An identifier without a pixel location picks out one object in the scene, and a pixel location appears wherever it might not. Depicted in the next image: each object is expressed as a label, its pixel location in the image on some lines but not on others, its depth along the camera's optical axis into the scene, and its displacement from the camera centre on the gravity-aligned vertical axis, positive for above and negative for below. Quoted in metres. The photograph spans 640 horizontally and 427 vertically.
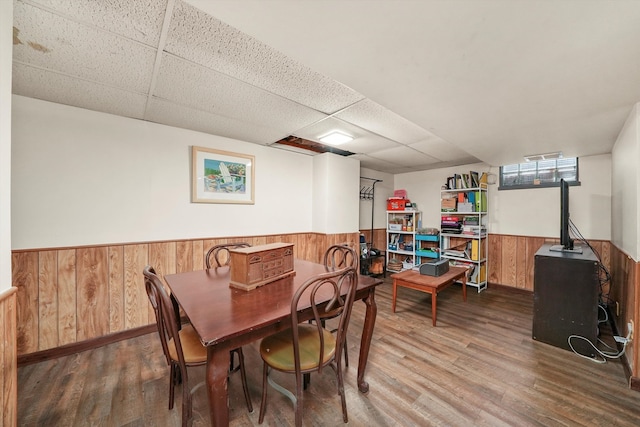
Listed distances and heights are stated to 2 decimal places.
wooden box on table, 1.59 -0.36
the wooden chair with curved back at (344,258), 1.95 -0.39
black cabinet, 2.20 -0.82
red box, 4.89 +0.19
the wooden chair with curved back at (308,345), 1.26 -0.82
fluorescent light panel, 2.88 +0.94
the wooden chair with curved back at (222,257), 2.87 -0.55
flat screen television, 2.59 -0.11
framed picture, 2.89 +0.47
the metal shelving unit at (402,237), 4.78 -0.51
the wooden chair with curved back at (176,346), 1.20 -0.81
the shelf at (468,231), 4.00 -0.31
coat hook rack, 4.98 +0.50
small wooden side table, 2.83 -0.84
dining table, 1.03 -0.50
